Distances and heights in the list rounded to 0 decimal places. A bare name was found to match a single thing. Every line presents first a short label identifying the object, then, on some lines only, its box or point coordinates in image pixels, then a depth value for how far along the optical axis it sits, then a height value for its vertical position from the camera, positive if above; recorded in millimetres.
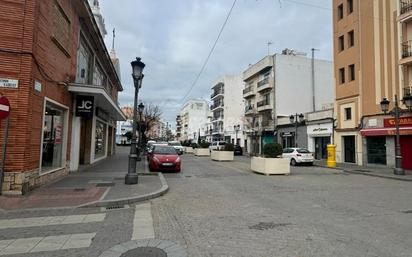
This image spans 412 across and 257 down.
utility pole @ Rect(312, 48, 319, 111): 44188 +9245
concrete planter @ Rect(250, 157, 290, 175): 16719 -1004
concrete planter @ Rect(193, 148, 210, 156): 38469 -743
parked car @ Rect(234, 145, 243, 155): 44178 -497
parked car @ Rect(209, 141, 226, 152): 44912 +307
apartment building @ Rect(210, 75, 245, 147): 65387 +8865
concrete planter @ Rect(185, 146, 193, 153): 46444 -516
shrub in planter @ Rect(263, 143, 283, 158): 16953 -162
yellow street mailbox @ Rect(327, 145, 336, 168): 23516 -594
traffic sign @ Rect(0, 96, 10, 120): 8000 +901
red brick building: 8859 +2072
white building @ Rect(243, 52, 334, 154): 43219 +8177
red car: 17391 -926
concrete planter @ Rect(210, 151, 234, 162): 28578 -882
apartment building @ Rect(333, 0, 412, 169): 21688 +5729
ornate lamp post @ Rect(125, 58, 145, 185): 11688 +1026
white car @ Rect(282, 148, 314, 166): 24969 -690
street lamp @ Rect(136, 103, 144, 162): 26442 +1600
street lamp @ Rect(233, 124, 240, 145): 55344 +3256
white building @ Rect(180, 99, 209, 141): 111688 +10698
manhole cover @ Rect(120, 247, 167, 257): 4691 -1634
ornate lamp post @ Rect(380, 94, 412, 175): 17312 -322
